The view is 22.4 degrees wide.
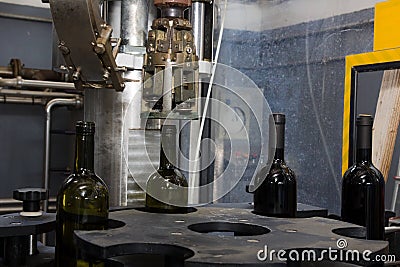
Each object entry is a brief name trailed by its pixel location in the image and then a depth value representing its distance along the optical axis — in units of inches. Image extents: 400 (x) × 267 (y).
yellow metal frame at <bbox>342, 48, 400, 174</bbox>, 83.4
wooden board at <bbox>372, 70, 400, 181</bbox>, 80.8
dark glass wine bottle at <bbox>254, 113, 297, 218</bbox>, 67.4
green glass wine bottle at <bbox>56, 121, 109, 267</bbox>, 61.7
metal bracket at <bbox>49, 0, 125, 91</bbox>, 63.0
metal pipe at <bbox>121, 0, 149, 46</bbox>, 74.7
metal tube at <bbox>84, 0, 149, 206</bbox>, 74.8
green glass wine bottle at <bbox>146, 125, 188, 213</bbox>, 69.1
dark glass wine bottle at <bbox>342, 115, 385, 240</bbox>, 64.7
